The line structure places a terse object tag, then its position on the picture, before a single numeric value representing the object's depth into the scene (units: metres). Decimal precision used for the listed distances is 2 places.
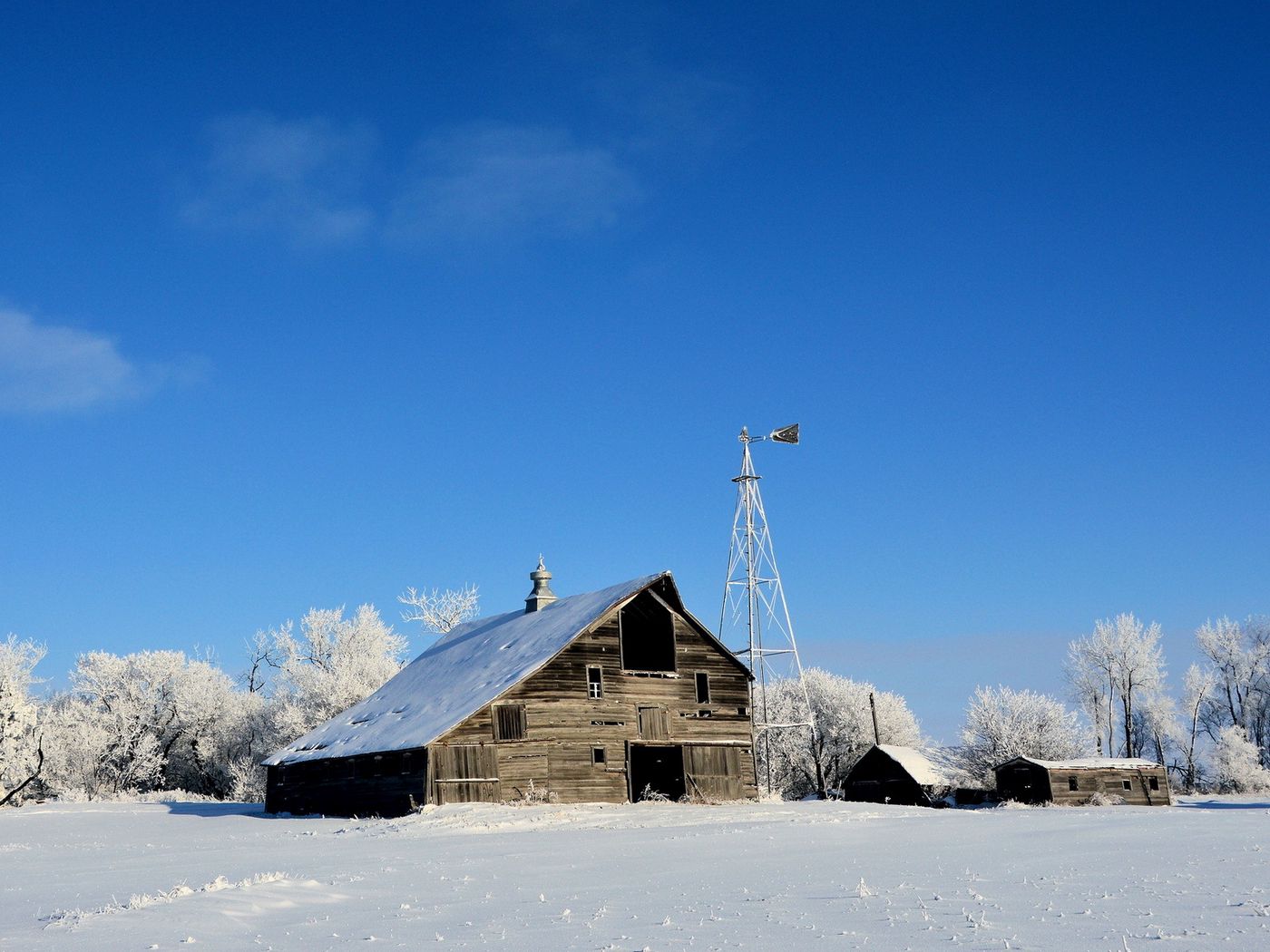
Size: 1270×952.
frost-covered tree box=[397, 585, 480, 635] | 72.81
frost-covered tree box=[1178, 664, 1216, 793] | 78.12
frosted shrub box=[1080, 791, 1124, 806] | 55.97
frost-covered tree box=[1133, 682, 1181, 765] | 80.25
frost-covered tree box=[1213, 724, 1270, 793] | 72.62
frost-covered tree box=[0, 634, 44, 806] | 56.34
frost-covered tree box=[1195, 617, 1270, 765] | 80.56
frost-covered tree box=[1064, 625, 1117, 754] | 81.38
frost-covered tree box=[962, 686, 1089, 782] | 68.31
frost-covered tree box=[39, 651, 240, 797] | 68.75
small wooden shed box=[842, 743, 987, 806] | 63.62
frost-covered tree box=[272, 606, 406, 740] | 63.81
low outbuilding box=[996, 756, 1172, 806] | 56.19
